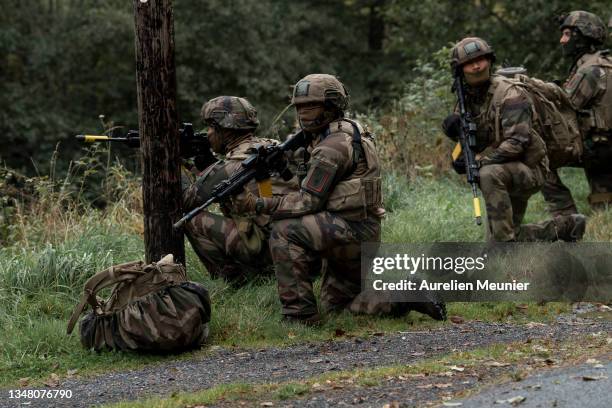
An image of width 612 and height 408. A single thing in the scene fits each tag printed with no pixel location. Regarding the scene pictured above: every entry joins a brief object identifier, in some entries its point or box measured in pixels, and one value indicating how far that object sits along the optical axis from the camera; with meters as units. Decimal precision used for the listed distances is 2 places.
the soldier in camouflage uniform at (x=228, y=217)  16.61
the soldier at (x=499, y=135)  17.94
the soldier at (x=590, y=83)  21.06
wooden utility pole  14.70
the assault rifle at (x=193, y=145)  16.87
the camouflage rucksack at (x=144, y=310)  13.96
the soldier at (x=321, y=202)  15.12
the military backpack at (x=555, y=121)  19.00
